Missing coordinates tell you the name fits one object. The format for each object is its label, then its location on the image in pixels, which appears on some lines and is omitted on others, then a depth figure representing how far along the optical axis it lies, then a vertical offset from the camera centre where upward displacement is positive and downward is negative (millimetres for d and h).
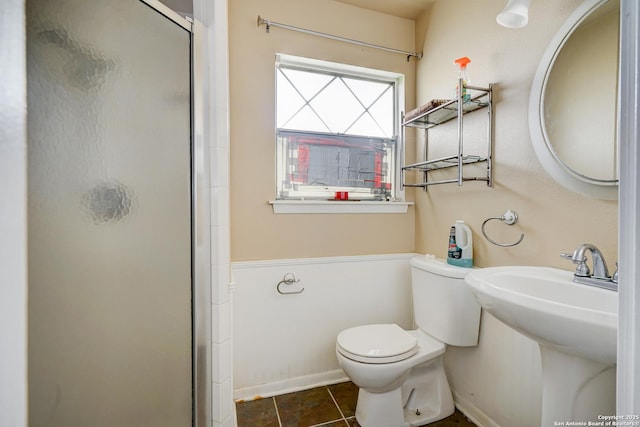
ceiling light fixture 1011 +716
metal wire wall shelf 1326 +509
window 1721 +509
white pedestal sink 660 -303
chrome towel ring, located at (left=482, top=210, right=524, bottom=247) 1222 -47
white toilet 1255 -672
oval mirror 929 +389
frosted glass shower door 530 -18
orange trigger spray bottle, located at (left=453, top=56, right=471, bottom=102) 1316 +655
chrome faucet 877 -190
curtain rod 1555 +1024
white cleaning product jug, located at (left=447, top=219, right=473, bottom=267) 1417 -189
